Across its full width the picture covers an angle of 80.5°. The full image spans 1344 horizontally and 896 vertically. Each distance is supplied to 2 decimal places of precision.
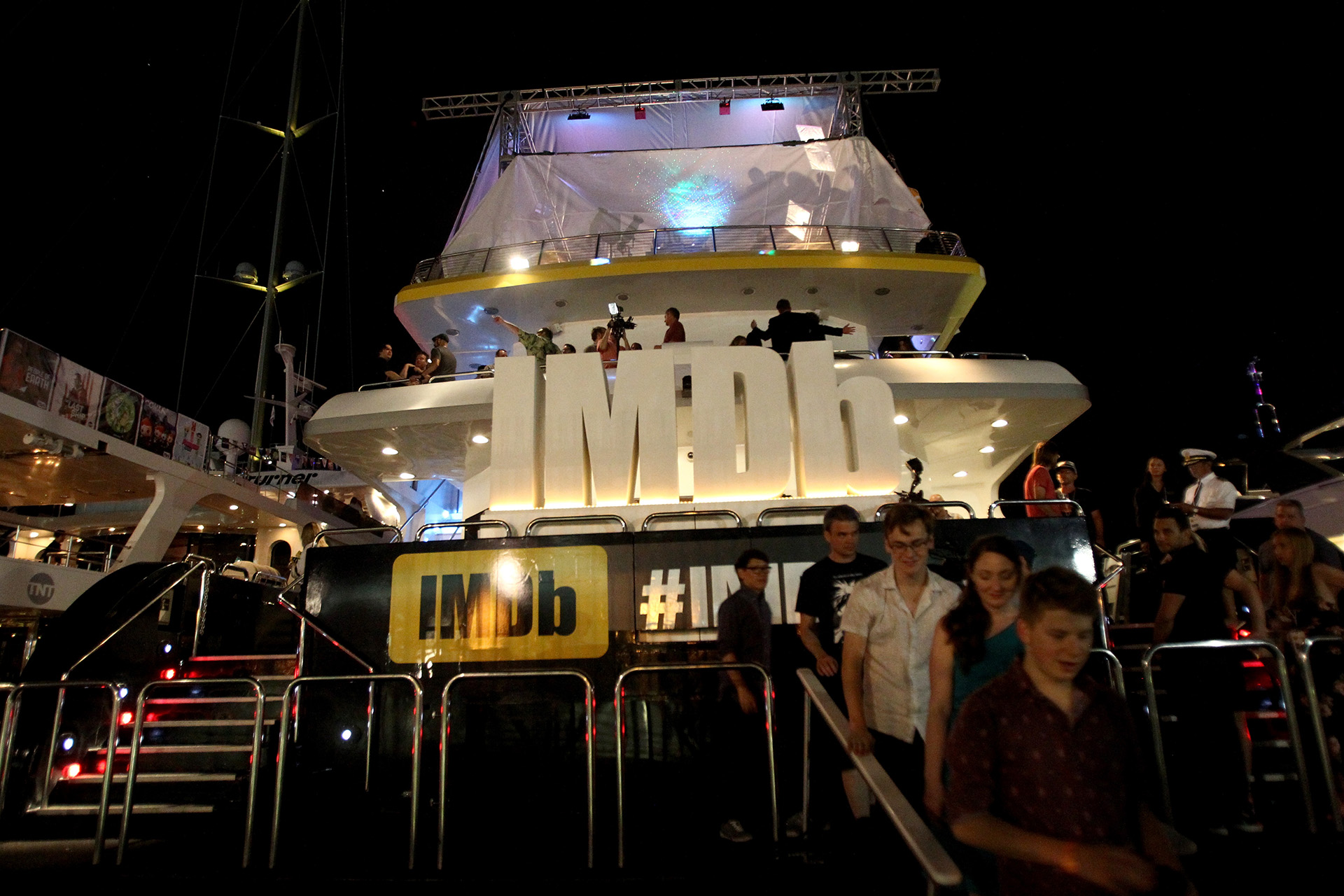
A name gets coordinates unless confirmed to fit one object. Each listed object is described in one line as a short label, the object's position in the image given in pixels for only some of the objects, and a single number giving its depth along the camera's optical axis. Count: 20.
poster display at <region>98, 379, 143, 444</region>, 15.85
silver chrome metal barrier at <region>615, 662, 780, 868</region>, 4.34
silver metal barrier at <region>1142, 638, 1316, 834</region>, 4.33
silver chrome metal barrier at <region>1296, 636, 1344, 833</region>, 4.41
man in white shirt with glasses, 3.57
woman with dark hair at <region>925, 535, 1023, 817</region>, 2.87
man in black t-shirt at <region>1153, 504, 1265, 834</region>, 4.68
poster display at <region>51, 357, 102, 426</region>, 14.57
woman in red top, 7.64
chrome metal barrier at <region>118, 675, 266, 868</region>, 4.73
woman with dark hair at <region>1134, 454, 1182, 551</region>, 6.62
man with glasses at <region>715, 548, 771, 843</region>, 5.24
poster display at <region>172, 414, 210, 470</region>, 18.38
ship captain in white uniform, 7.82
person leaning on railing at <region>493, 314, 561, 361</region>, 9.03
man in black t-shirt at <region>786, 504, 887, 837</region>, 4.59
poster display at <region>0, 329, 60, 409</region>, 13.12
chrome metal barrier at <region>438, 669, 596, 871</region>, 4.58
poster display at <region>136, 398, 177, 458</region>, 17.11
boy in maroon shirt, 2.05
